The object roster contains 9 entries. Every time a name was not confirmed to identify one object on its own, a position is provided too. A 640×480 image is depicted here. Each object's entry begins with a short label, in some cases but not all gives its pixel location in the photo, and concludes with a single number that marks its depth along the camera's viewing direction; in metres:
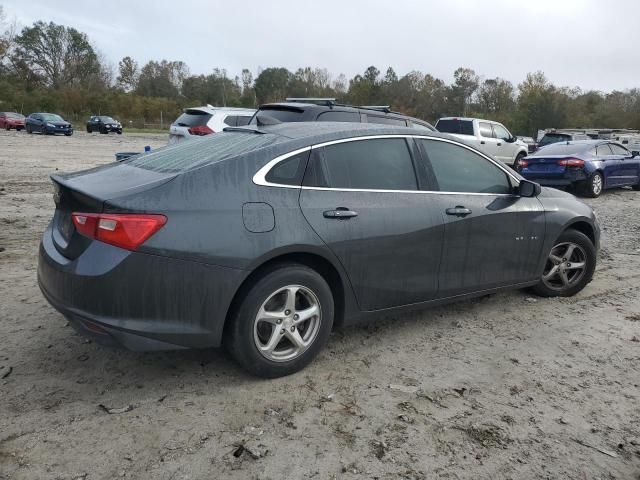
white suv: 11.89
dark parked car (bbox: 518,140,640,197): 12.56
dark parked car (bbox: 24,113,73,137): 36.03
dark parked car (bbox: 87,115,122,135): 42.47
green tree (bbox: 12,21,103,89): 76.69
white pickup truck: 17.22
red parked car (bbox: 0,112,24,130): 40.66
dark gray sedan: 2.92
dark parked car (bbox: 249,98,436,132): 7.96
